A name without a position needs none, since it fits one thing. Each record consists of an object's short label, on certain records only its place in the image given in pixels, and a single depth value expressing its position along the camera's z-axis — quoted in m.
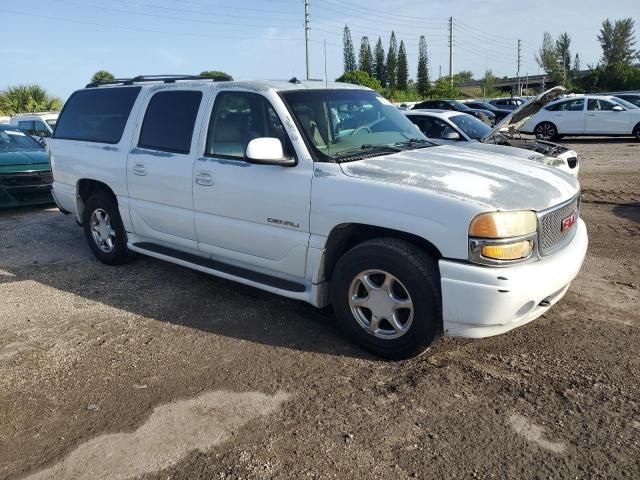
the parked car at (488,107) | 27.11
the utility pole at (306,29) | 50.12
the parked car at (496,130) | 8.63
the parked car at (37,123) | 14.26
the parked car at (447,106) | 21.42
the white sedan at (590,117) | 18.58
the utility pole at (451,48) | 65.86
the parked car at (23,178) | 8.86
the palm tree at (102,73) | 44.54
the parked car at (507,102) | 30.92
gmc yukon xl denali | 3.37
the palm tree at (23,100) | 29.39
